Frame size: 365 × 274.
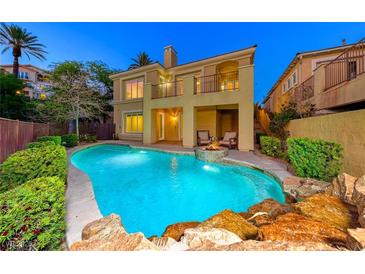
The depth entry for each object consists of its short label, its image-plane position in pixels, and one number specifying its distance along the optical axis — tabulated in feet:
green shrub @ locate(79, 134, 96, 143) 47.78
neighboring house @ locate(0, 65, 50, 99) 111.45
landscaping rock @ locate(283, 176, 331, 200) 12.11
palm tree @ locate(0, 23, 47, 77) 53.21
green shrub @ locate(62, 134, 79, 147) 38.53
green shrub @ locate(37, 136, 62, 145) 28.09
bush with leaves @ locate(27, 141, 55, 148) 20.93
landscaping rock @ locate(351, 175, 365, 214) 7.29
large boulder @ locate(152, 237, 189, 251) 6.10
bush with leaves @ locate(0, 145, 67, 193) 9.94
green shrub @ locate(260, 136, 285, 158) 25.21
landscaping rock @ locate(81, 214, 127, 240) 6.79
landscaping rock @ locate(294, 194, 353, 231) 7.80
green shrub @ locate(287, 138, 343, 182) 13.37
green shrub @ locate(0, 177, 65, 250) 5.05
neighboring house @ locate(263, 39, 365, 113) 17.51
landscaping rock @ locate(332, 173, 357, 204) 9.48
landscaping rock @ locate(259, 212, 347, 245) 6.43
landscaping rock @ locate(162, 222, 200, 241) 7.90
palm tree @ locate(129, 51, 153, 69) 85.40
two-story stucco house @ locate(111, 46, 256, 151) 32.68
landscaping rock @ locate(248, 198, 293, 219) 9.62
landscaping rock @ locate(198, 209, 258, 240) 7.46
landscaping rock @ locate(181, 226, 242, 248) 6.31
